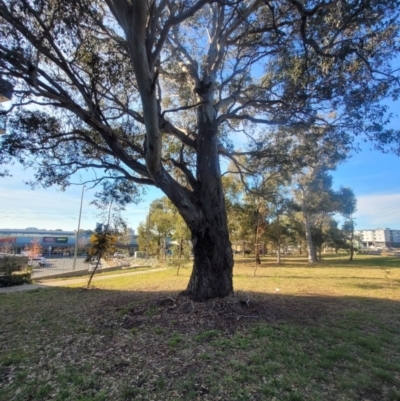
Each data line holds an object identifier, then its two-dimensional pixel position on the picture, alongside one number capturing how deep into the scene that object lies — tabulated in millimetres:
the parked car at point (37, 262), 30427
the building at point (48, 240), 57844
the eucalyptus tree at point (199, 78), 5504
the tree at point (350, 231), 31250
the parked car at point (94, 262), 12170
